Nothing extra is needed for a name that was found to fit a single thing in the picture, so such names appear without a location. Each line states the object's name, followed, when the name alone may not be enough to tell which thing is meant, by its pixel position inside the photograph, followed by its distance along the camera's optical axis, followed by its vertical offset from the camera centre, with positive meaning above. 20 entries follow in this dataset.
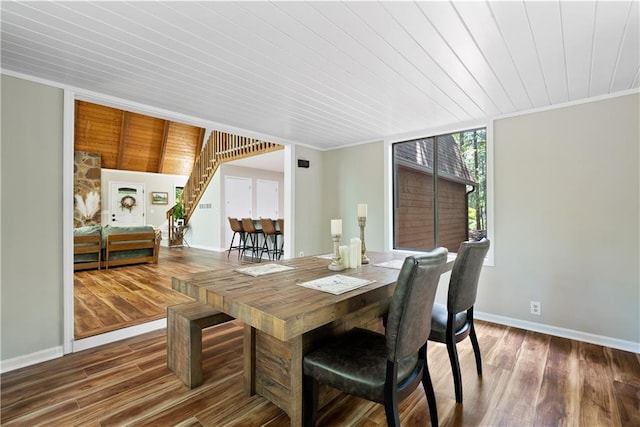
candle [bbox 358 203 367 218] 2.29 +0.03
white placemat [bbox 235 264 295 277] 1.90 -0.37
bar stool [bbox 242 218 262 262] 6.63 -0.47
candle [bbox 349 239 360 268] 2.14 -0.28
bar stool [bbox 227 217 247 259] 7.09 -0.34
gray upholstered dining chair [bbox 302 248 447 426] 1.21 -0.69
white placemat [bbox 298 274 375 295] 1.52 -0.38
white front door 9.02 +0.38
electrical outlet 2.91 -0.93
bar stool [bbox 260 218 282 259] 6.08 -0.46
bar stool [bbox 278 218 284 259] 6.10 -0.22
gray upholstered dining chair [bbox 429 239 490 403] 1.81 -0.53
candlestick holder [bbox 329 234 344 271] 2.02 -0.31
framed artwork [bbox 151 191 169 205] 9.84 +0.61
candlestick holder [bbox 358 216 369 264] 2.28 -0.19
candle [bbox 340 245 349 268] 2.13 -0.29
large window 3.51 +0.33
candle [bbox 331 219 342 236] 1.99 -0.08
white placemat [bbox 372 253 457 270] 2.21 -0.38
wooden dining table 1.22 -0.42
